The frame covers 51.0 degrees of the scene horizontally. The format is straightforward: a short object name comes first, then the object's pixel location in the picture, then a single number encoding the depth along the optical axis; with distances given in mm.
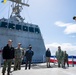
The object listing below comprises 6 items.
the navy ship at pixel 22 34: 9220
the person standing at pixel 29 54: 5259
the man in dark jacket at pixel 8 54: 3485
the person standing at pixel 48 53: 7008
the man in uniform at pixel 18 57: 4524
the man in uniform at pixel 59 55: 6257
